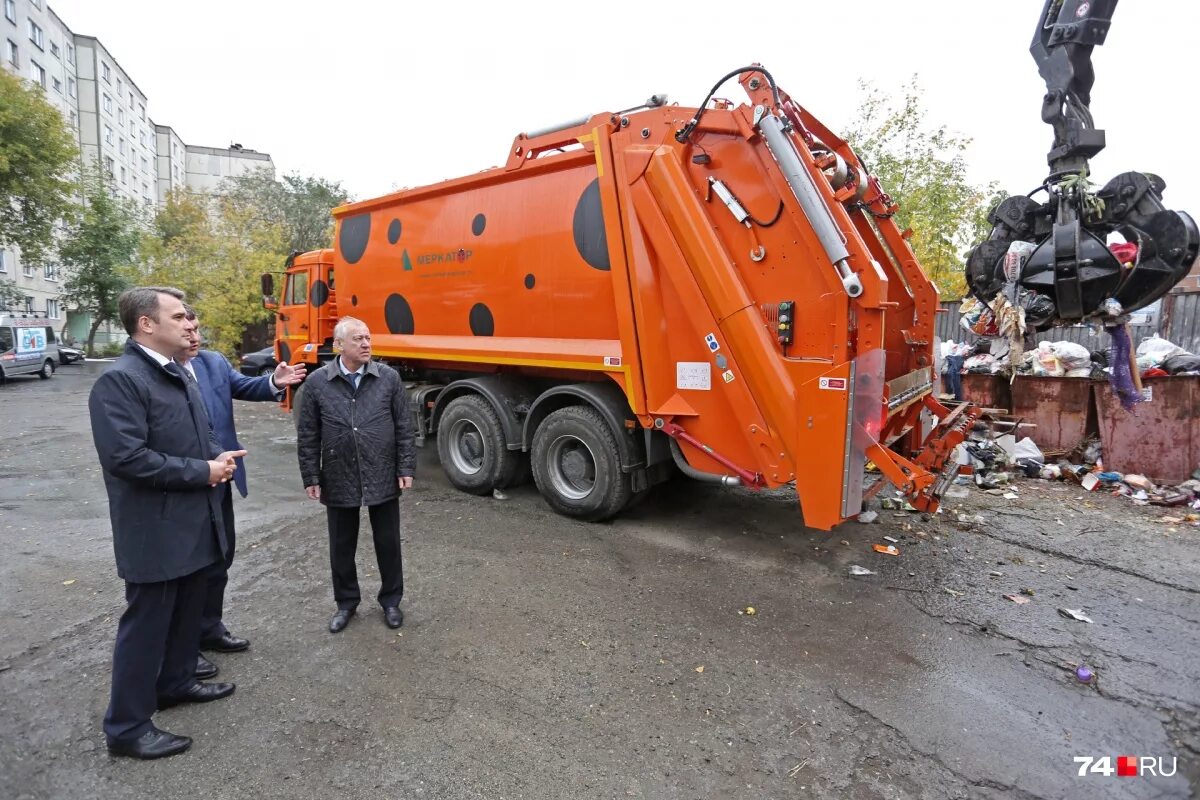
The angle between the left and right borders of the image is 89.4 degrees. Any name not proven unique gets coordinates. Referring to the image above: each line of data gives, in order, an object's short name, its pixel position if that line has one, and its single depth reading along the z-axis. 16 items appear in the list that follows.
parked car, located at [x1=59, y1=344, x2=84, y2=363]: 23.45
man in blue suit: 2.80
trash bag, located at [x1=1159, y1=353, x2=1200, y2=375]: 5.81
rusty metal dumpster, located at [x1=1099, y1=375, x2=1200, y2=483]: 5.63
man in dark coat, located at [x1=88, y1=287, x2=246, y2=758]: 2.16
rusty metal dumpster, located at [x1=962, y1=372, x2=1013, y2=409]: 6.97
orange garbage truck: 3.59
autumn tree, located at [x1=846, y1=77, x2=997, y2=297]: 13.78
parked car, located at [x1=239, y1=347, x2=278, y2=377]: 14.95
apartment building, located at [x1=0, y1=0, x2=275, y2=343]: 28.70
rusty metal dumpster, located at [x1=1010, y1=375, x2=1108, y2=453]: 6.32
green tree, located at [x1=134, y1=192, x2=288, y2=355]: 16.92
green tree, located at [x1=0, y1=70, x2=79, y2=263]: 16.05
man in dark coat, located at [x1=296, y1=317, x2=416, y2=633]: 3.07
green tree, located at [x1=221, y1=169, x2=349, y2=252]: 26.41
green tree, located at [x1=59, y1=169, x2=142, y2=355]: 25.64
